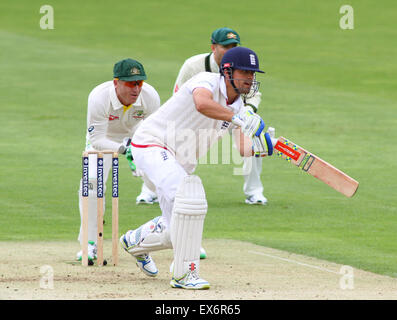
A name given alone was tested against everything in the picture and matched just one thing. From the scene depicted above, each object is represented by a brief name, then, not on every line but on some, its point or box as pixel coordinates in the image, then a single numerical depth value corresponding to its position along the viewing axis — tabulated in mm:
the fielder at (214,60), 15078
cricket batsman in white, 10812
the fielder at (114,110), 13242
